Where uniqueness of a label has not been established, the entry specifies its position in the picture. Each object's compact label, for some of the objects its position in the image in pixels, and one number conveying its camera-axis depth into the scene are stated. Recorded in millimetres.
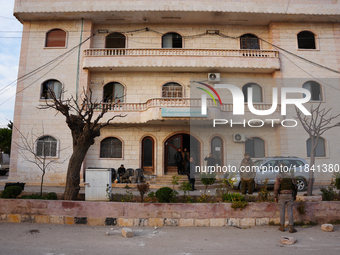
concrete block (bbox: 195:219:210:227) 6211
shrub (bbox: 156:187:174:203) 6609
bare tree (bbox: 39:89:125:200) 7254
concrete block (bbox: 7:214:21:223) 6404
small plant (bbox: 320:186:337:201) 7090
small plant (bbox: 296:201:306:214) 6330
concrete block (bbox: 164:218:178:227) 6188
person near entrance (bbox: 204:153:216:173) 13693
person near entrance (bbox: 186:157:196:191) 11498
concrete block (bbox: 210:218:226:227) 6228
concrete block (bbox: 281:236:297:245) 4973
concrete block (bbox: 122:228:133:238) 5369
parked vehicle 10594
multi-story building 14484
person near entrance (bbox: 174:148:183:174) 14417
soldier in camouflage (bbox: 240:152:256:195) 8946
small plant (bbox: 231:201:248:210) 6233
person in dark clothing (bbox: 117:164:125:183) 13562
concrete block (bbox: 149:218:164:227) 6180
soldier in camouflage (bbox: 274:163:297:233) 5801
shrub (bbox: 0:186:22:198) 6969
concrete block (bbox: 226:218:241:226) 6234
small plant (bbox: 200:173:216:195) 7836
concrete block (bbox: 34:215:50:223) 6344
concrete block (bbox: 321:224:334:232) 5816
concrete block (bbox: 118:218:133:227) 6191
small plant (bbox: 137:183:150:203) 6812
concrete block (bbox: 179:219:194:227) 6195
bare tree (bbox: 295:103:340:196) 7242
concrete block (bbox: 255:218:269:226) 6262
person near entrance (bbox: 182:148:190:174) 14862
